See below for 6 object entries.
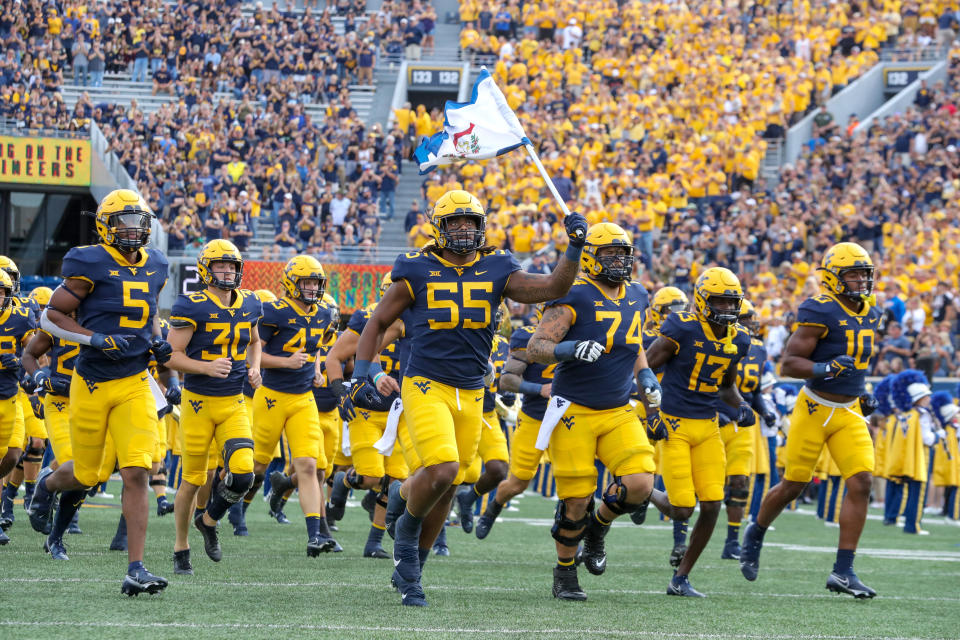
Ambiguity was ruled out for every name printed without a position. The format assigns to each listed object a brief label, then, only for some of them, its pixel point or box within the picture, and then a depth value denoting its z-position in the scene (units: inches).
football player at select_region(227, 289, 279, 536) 911.7
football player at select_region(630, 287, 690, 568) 757.2
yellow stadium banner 1985.7
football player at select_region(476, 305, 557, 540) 788.6
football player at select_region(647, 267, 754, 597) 693.9
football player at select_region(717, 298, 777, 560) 832.3
